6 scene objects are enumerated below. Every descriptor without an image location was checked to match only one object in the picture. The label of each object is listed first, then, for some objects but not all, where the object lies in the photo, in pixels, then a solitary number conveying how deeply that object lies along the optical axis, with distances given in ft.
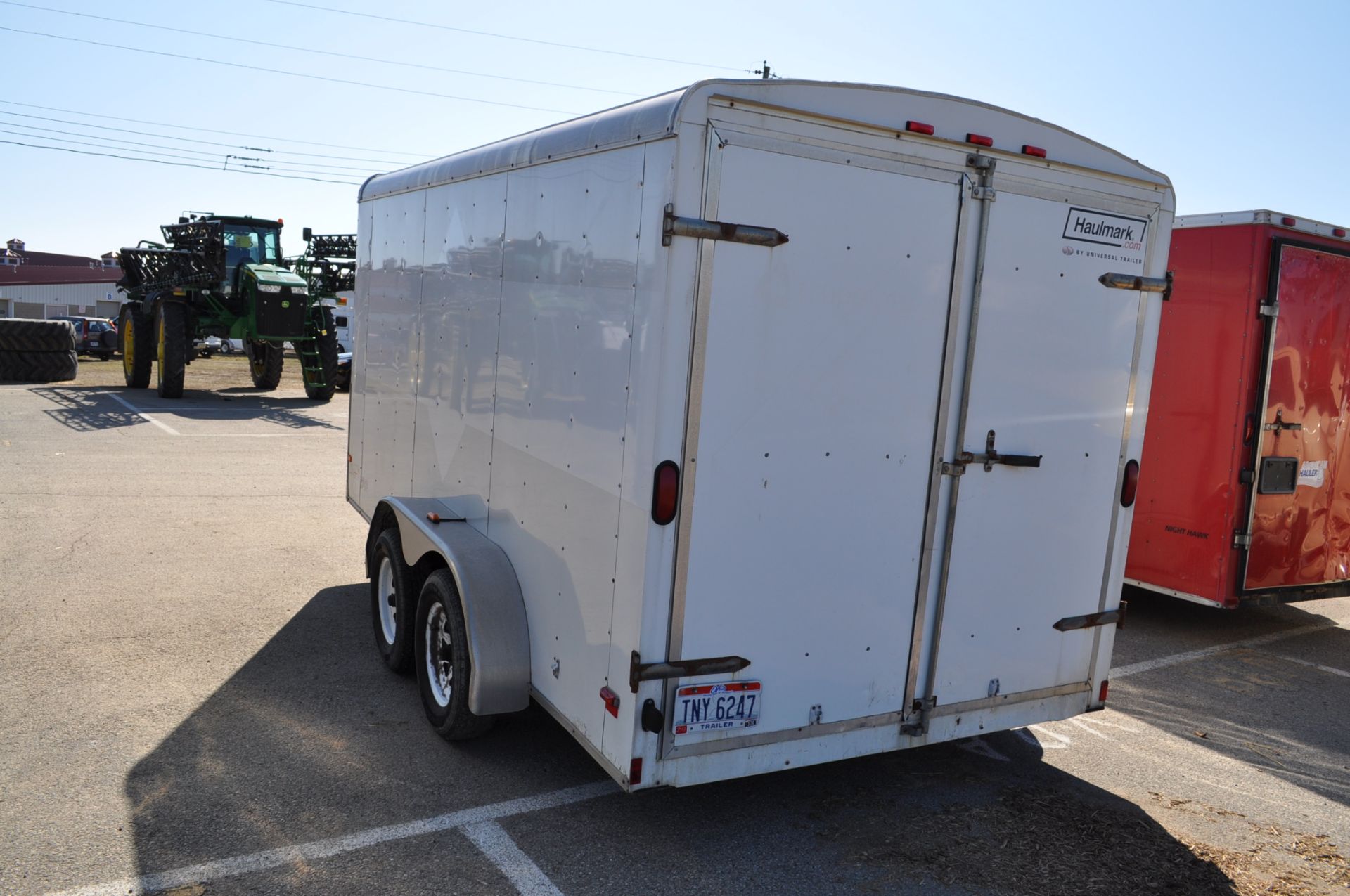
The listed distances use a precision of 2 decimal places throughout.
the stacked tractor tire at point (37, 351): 65.82
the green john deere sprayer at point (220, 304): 61.00
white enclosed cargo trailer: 11.21
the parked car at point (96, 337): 97.14
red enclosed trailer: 21.97
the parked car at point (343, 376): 78.74
